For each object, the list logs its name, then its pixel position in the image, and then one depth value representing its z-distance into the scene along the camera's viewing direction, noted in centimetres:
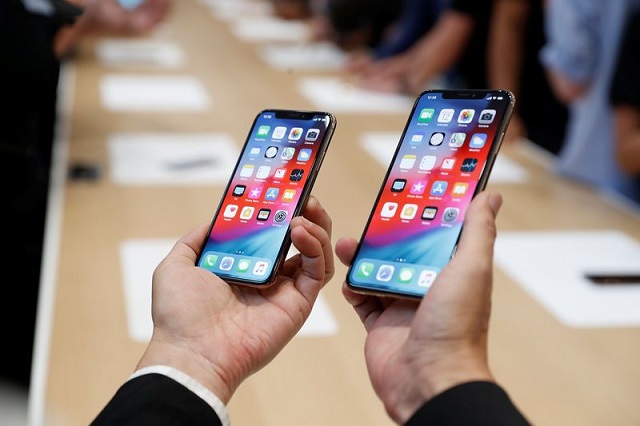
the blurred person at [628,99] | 171
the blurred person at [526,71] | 248
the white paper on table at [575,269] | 133
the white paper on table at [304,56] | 295
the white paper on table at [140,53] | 283
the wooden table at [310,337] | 117
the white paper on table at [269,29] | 349
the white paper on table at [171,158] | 169
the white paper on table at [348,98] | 230
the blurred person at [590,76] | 181
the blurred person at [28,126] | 149
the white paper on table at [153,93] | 221
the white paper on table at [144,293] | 128
